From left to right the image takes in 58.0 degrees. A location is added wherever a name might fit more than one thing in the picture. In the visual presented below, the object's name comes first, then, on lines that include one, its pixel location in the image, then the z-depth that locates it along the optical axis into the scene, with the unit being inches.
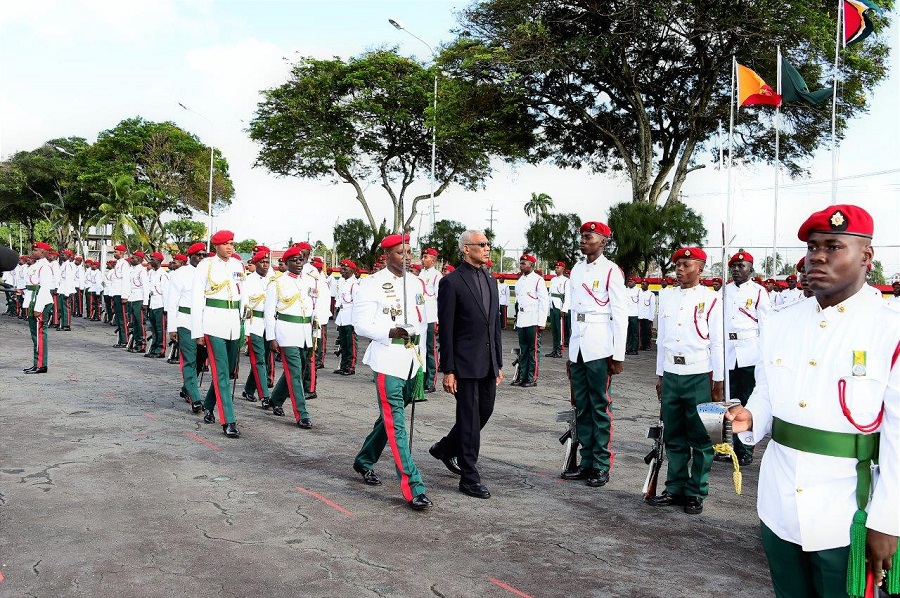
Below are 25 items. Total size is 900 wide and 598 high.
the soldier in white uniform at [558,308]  773.9
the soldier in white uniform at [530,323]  564.7
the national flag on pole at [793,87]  725.9
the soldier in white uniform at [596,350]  280.4
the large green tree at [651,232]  951.0
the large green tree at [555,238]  1042.1
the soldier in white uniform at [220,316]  346.0
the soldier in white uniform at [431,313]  524.1
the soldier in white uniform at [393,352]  246.7
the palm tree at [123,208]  1706.4
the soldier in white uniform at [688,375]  250.2
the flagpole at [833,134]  500.1
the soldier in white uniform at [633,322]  837.2
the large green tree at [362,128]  1401.3
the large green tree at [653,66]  935.7
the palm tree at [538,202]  2282.2
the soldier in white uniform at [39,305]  509.0
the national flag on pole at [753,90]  680.4
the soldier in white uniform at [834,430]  110.7
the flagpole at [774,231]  652.5
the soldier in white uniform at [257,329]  432.1
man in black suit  257.8
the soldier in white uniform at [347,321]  596.7
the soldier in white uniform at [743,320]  342.6
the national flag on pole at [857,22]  664.4
